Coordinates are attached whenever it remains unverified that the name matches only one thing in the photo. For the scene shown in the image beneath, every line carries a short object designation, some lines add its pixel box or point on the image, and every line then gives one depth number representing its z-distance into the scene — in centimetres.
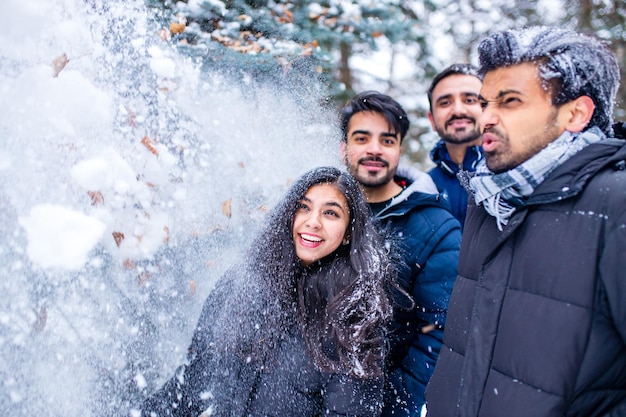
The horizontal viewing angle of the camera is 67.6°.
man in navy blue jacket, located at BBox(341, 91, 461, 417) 240
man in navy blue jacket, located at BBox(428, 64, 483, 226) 341
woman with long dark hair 206
